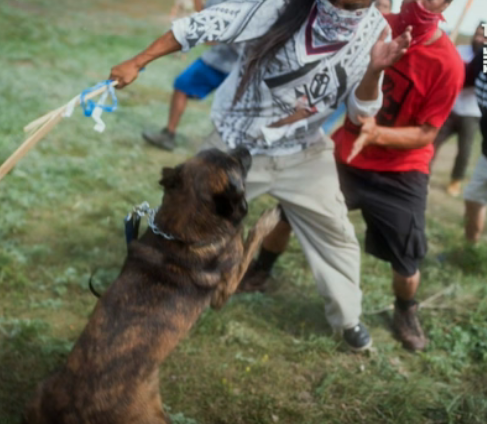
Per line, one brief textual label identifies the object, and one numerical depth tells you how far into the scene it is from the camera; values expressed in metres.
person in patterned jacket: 3.43
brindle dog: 2.73
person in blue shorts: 6.77
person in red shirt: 3.88
